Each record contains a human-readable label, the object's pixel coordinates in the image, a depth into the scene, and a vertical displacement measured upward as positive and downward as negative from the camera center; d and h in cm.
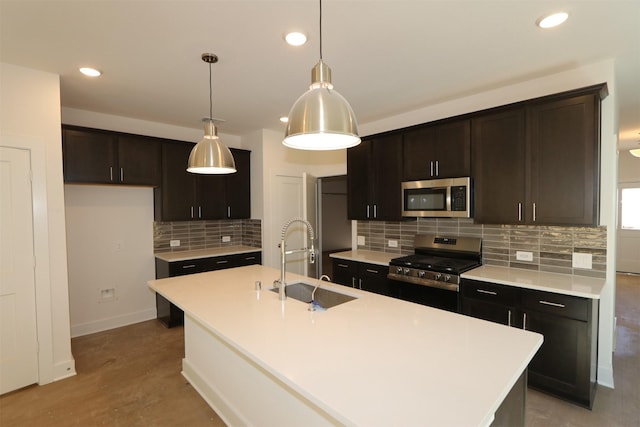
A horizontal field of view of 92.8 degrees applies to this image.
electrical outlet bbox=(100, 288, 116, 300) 382 -106
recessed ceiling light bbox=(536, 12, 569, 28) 182 +113
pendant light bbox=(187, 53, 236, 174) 219 +39
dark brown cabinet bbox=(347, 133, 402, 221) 353 +34
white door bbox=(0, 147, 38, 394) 243 -52
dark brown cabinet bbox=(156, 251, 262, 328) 379 -78
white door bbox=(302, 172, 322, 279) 463 -13
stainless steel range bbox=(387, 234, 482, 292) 282 -58
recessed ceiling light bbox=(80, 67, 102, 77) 251 +116
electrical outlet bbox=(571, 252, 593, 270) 255 -48
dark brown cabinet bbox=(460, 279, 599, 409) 217 -96
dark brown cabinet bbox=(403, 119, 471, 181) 299 +57
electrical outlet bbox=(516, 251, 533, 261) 286 -49
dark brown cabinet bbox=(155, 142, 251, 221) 398 +24
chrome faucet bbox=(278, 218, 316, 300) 202 -38
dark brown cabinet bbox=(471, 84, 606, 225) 231 +36
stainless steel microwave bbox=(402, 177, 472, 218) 297 +8
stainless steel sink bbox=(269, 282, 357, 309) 222 -67
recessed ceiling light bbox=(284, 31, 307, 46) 202 +114
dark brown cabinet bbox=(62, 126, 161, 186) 325 +60
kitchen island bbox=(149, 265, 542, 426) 99 -63
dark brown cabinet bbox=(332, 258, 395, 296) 338 -82
